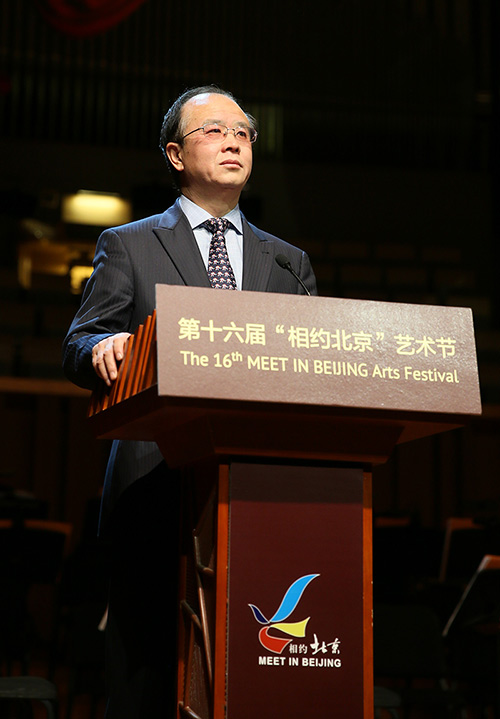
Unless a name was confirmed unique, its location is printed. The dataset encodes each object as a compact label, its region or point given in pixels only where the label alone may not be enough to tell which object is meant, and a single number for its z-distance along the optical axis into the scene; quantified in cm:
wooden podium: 487
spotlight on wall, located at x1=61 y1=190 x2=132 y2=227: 2502
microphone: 541
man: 523
